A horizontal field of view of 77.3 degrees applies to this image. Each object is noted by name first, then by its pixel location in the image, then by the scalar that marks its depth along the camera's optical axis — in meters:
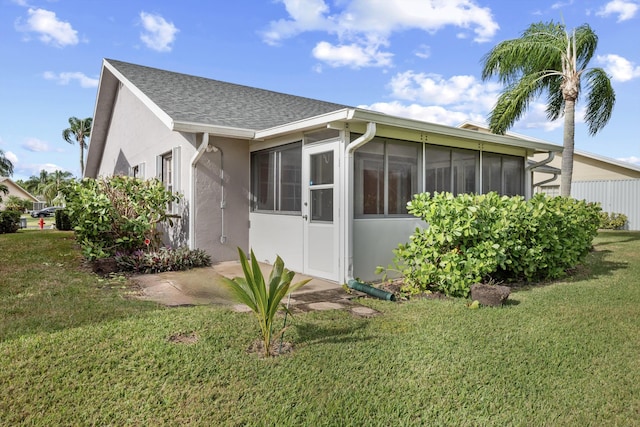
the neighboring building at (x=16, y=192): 45.18
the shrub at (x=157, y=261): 7.18
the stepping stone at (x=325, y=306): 4.94
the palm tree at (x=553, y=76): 11.00
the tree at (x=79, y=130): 43.25
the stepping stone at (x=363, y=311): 4.75
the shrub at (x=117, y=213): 7.44
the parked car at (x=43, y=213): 42.50
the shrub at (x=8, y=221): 15.21
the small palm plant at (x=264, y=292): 3.42
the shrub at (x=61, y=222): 15.72
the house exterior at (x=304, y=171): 6.35
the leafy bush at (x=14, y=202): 37.41
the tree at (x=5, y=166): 44.31
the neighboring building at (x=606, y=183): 17.53
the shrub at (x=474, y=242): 5.60
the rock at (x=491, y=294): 5.12
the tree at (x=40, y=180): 58.92
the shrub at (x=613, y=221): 17.20
